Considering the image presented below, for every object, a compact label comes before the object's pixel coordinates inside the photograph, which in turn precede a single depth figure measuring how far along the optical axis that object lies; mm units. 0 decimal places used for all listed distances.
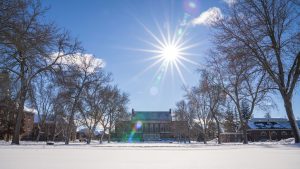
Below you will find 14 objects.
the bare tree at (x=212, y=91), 31561
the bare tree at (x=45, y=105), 44406
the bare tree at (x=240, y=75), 16234
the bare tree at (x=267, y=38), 15797
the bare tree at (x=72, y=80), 18422
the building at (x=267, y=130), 72500
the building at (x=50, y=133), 66269
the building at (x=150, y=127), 106062
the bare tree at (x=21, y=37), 8758
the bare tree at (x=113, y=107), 51031
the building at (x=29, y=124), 72300
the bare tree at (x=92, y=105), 37622
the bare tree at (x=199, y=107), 45125
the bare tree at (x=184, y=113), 65162
